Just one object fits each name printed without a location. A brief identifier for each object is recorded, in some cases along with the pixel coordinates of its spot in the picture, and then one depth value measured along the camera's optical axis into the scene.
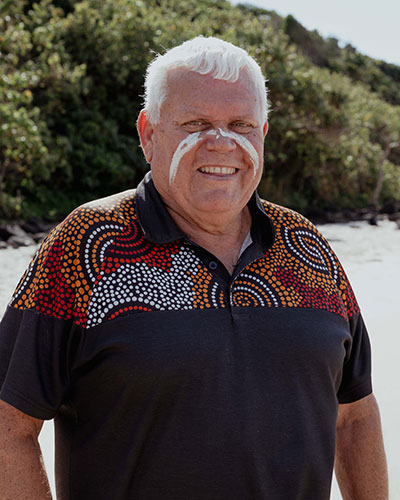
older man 1.37
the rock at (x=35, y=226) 12.17
